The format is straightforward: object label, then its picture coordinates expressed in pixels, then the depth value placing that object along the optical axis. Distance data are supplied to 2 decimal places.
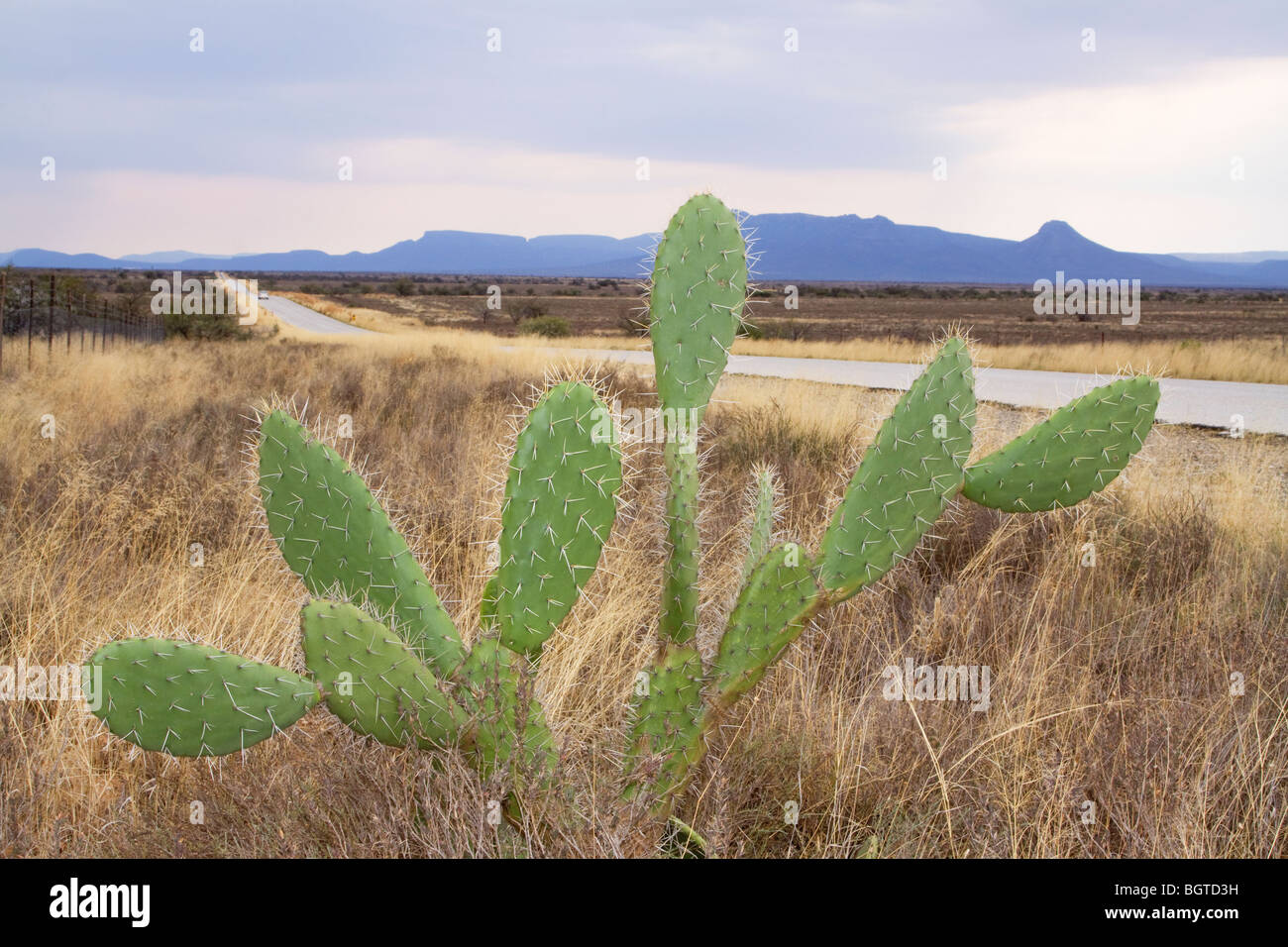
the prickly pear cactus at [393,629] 2.18
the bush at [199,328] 24.59
